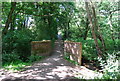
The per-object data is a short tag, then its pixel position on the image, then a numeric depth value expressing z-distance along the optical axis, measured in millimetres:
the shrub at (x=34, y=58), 5982
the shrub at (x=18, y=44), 6871
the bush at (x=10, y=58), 5902
